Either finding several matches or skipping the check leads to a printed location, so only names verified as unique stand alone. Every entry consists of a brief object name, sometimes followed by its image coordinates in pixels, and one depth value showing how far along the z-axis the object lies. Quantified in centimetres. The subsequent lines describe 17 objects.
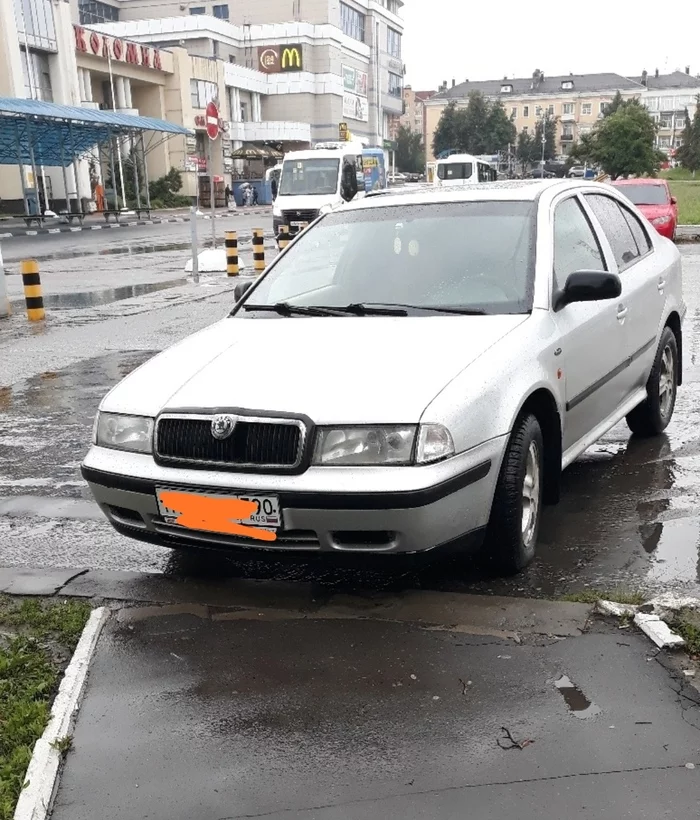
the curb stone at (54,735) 267
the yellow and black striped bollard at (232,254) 1719
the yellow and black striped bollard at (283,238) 2216
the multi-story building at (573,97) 14388
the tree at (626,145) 4588
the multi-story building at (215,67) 4969
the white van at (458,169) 4572
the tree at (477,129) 10500
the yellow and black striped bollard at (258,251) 1848
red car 1938
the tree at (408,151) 12075
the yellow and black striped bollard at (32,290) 1284
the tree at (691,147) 8819
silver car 353
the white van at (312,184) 2841
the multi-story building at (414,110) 16538
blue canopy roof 3482
